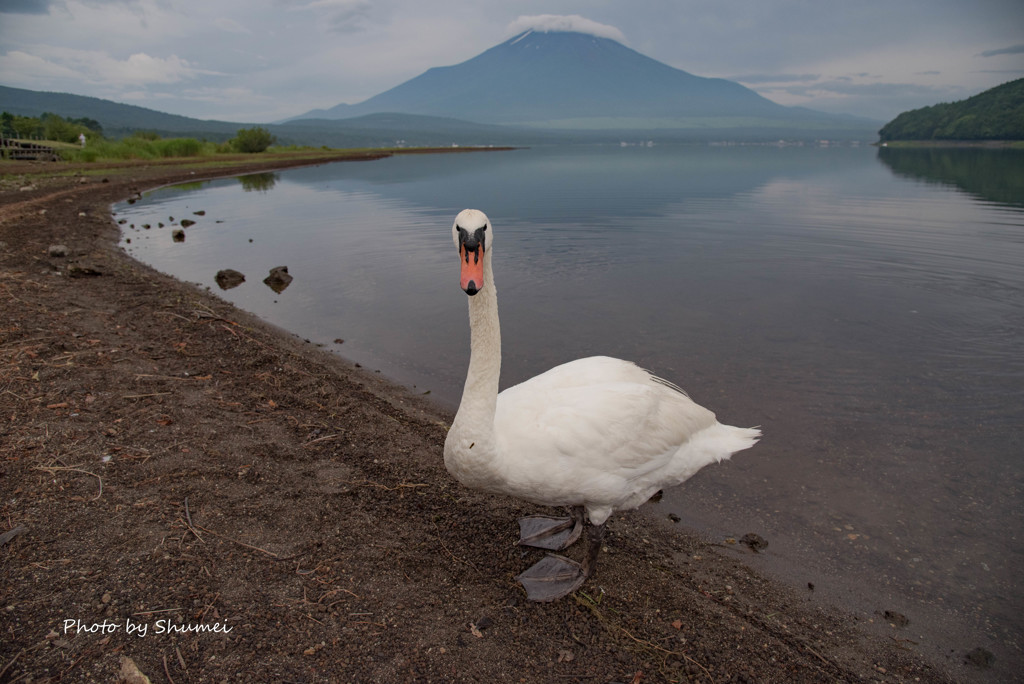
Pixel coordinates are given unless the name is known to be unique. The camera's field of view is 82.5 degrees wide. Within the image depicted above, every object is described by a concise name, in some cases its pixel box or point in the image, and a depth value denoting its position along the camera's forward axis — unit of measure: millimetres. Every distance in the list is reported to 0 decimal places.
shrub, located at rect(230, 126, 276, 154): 72625
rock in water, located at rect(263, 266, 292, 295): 14218
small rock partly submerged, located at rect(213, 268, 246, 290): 13898
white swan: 4129
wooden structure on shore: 44812
